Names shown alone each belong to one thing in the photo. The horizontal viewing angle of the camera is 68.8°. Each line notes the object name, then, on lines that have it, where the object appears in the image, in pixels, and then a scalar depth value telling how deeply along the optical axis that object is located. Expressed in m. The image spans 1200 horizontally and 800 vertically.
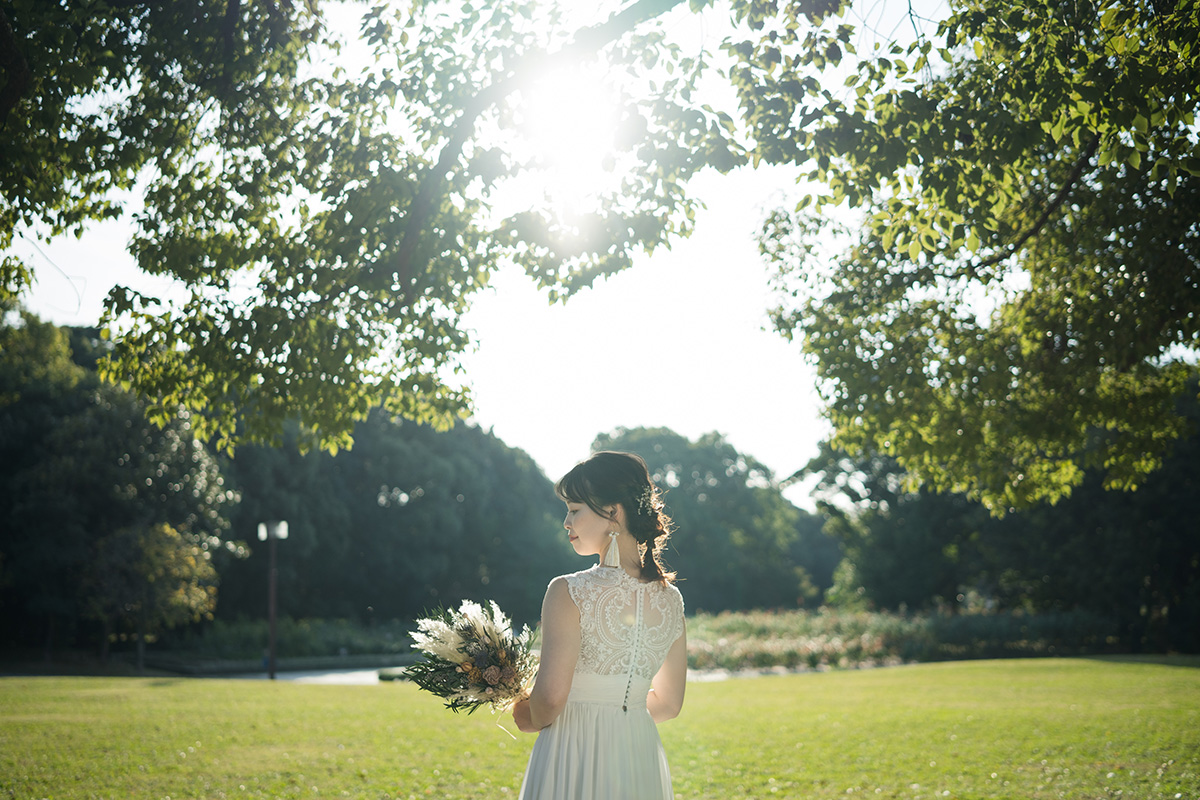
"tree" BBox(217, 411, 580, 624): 38.53
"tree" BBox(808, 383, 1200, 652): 31.45
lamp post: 24.88
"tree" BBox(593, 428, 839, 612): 53.50
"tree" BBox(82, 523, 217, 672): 28.00
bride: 3.21
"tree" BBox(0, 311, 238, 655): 28.98
